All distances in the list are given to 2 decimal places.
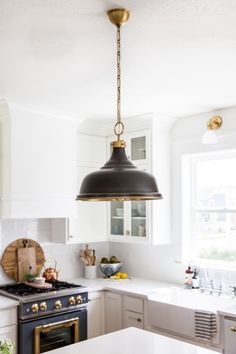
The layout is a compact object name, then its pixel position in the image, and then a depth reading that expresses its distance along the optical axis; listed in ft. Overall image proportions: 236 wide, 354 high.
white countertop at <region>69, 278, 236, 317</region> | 11.50
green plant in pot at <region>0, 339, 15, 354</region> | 5.62
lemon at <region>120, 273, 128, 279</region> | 15.13
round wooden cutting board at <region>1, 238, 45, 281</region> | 13.48
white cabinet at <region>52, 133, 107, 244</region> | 14.34
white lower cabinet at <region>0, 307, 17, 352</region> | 11.16
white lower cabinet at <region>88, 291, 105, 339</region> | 13.42
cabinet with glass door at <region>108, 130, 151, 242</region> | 14.11
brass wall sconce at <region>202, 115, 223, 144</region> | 12.59
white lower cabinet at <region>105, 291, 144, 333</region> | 12.78
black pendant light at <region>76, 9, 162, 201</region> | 5.96
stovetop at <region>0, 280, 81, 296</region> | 12.14
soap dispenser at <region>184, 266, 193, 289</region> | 13.26
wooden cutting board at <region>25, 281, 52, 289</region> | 12.69
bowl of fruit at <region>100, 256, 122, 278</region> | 15.29
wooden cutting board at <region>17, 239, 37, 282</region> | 13.67
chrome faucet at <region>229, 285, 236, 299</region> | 12.21
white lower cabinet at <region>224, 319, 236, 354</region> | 10.11
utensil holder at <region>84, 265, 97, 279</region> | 15.25
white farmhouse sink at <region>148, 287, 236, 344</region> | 11.09
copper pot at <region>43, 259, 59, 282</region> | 13.74
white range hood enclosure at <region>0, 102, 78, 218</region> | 12.36
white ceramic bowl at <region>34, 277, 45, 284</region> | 12.94
